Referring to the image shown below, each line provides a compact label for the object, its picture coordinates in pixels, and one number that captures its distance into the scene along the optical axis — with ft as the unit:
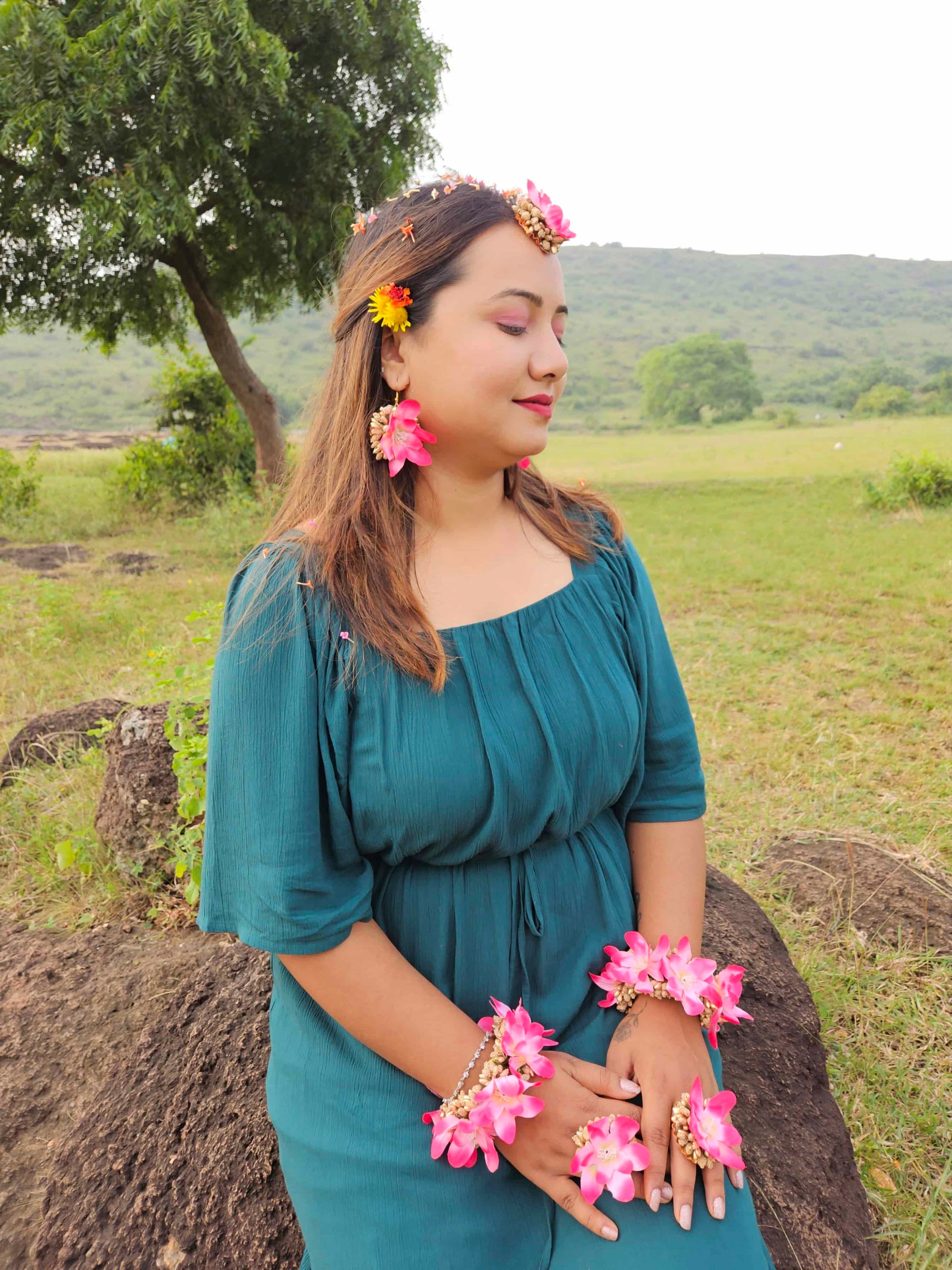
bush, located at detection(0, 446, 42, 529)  36.55
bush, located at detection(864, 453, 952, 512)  34.96
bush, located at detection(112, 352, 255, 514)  40.01
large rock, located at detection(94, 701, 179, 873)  9.22
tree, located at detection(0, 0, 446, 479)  25.81
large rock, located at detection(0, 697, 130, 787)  12.37
